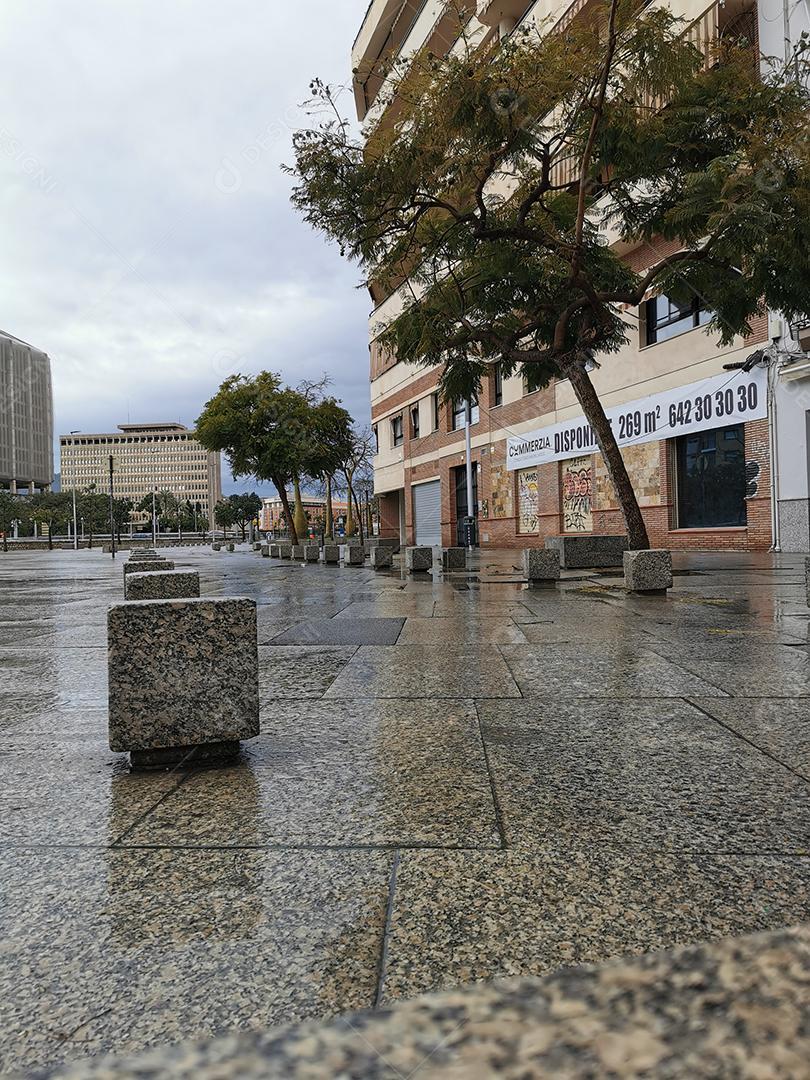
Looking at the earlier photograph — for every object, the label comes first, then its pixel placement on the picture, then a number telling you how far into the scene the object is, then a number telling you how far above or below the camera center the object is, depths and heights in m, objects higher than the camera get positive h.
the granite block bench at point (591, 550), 15.25 -0.46
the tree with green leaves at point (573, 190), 10.00 +5.23
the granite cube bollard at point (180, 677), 2.88 -0.56
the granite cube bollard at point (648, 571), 9.69 -0.57
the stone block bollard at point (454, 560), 17.02 -0.68
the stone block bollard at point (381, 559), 18.98 -0.70
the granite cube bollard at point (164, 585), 4.95 -0.34
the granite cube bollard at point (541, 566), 12.04 -0.60
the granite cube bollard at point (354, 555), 20.64 -0.64
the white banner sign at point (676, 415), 17.94 +3.10
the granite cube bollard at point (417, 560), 15.79 -0.63
